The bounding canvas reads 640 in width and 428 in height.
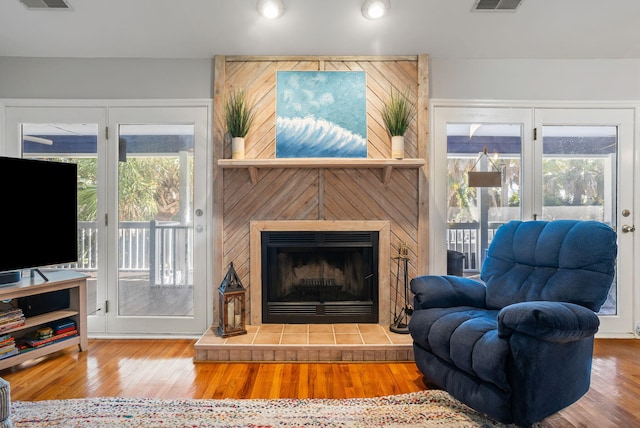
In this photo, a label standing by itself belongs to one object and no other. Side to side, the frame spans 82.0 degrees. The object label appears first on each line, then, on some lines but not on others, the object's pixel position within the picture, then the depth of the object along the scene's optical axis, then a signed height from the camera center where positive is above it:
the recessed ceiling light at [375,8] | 2.60 +1.47
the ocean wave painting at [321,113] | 3.07 +0.84
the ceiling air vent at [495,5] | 2.62 +1.50
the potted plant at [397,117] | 2.94 +0.79
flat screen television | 2.50 +0.00
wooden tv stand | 2.46 -0.73
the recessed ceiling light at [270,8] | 2.60 +1.47
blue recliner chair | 1.64 -0.56
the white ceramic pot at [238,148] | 2.96 +0.53
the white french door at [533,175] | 3.14 +0.33
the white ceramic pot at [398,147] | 2.93 +0.53
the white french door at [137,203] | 3.13 +0.09
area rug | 1.85 -1.05
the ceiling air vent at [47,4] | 2.62 +1.51
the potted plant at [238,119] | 2.96 +0.77
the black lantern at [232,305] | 2.79 -0.70
